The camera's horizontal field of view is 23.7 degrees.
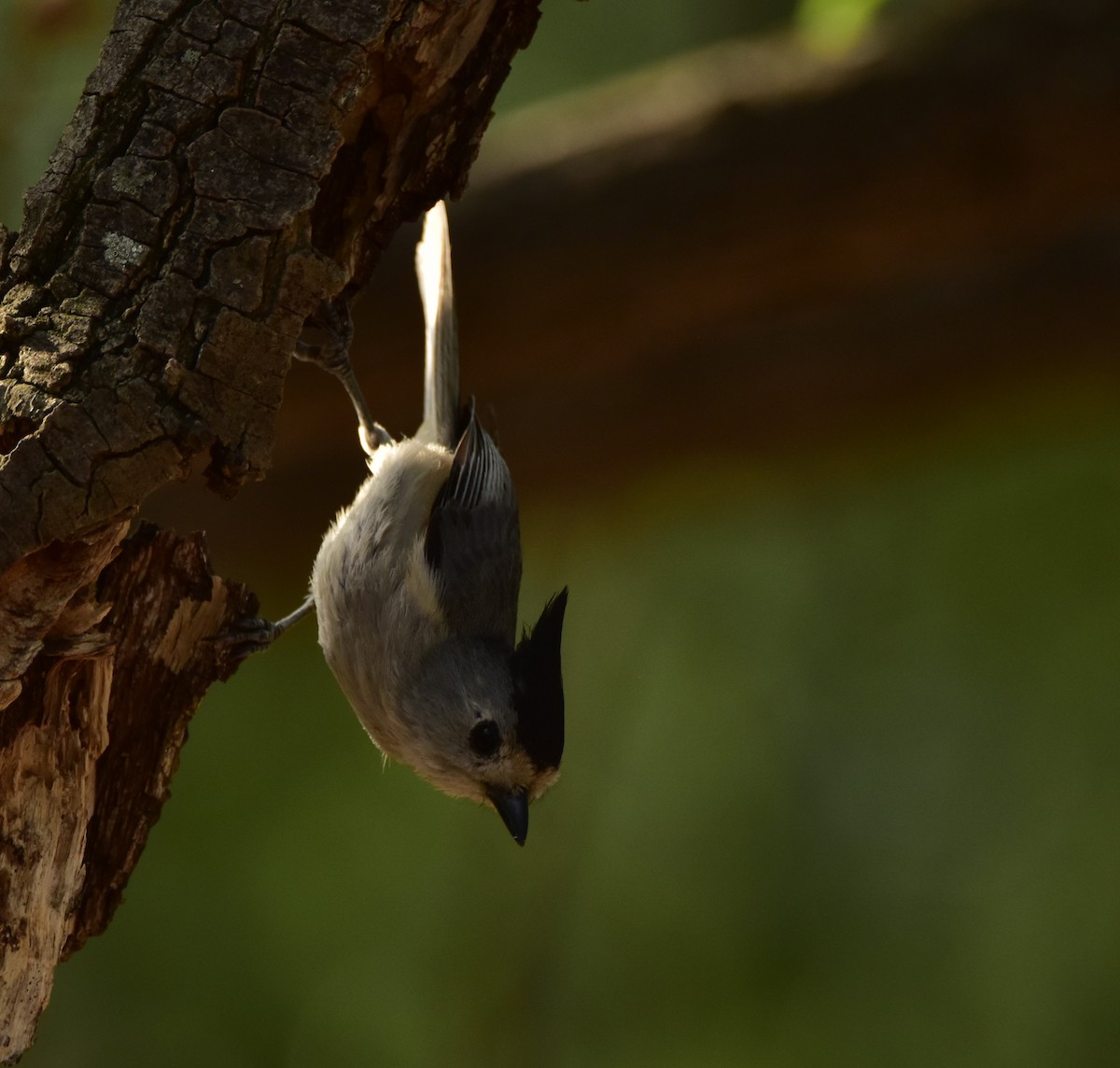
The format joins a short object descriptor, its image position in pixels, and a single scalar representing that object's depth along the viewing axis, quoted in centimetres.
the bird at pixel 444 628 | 609
